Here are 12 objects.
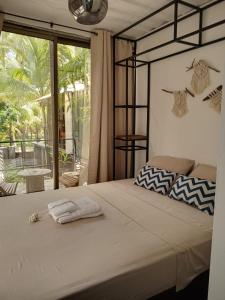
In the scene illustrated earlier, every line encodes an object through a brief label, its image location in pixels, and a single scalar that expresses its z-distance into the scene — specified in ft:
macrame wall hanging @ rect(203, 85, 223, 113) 7.10
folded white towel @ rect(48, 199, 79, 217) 5.60
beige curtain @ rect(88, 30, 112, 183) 9.61
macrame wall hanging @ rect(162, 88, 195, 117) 8.27
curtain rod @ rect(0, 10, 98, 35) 8.03
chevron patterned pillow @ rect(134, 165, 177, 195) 7.59
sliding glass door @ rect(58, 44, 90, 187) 9.85
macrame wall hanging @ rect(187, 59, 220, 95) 7.43
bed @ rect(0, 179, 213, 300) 3.59
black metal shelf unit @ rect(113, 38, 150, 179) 10.02
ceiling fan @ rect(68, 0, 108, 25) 4.64
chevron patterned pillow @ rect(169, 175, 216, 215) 6.13
